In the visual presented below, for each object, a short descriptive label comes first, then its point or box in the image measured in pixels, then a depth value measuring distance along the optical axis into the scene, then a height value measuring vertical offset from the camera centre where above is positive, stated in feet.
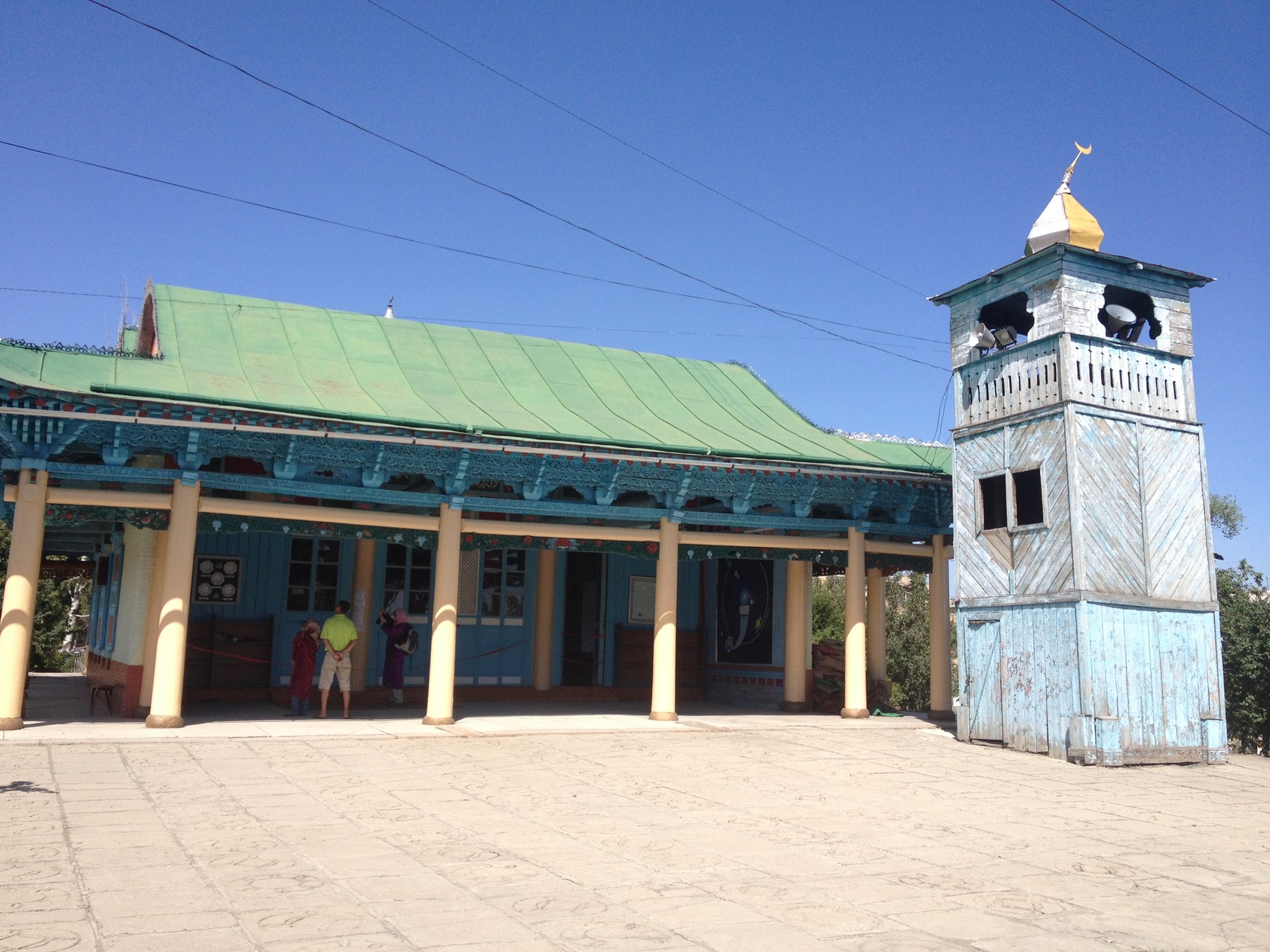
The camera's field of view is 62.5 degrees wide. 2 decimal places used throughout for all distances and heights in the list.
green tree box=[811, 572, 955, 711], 107.55 -0.46
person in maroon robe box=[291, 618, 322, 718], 43.45 -1.96
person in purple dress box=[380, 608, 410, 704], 49.83 -1.59
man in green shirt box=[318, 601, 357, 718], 43.52 -1.16
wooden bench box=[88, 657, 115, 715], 44.42 -3.53
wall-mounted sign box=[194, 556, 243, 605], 49.14 +1.63
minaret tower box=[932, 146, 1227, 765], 38.99 +4.32
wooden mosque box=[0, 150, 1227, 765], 38.06 +5.05
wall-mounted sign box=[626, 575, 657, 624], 58.39 +1.31
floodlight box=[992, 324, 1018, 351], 46.24 +13.02
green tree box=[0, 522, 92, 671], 88.63 -1.20
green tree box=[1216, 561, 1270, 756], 69.67 -1.90
